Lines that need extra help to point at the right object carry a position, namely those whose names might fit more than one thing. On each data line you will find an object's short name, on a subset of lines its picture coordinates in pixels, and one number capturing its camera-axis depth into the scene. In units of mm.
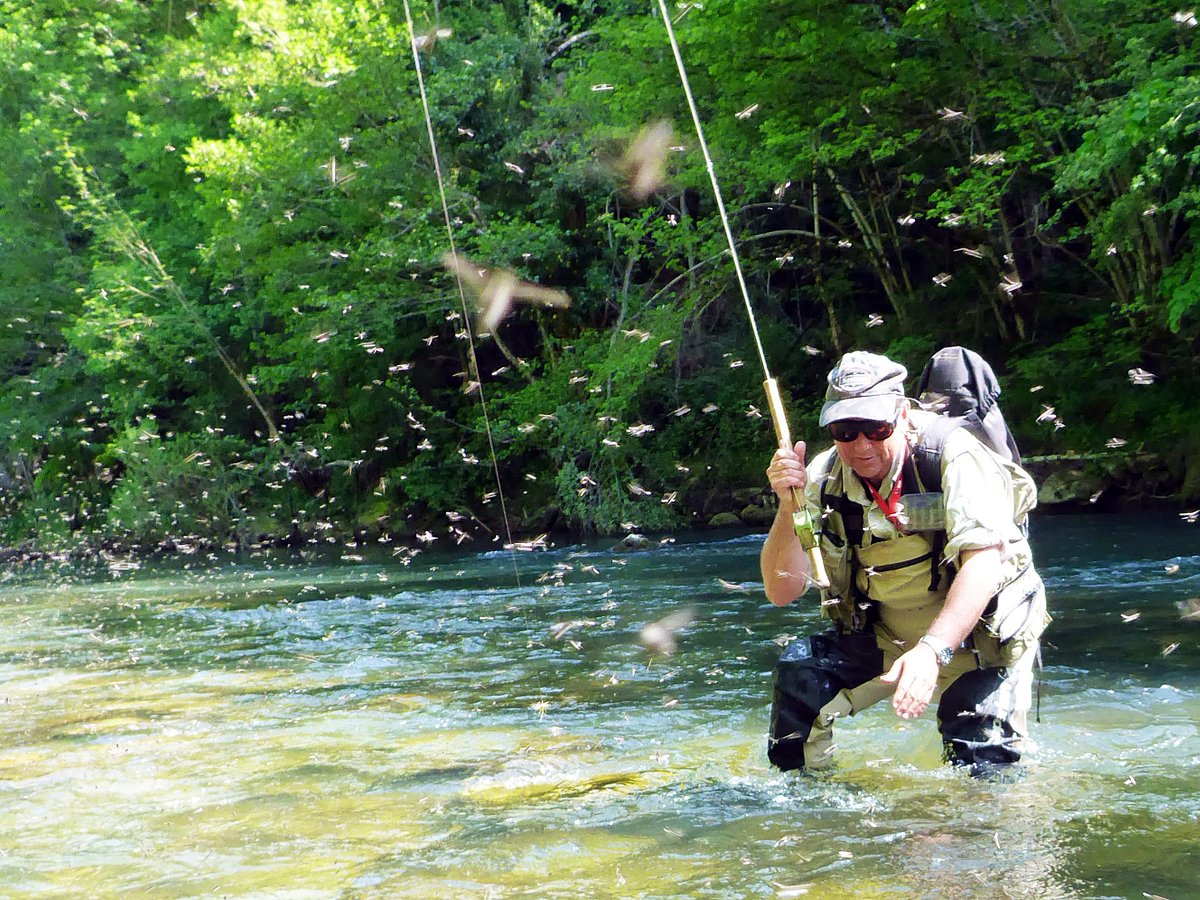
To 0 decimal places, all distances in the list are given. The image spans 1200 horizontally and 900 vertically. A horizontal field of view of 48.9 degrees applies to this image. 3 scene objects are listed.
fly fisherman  4328
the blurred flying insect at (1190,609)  9664
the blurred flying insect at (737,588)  13031
